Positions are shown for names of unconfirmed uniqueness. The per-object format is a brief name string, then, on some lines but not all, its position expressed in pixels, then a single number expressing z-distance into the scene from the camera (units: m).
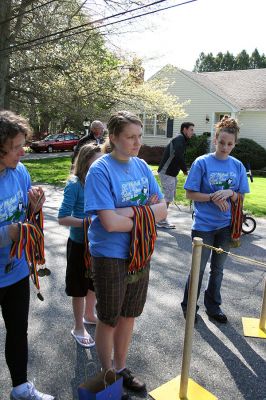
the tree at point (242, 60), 68.94
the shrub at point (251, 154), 19.97
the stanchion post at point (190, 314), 2.46
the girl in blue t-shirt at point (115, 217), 2.32
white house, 22.41
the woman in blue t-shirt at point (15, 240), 2.20
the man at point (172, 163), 7.57
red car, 31.20
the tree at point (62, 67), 14.25
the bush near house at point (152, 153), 21.88
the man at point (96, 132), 7.40
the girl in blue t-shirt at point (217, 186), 3.54
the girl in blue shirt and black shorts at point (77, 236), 3.07
